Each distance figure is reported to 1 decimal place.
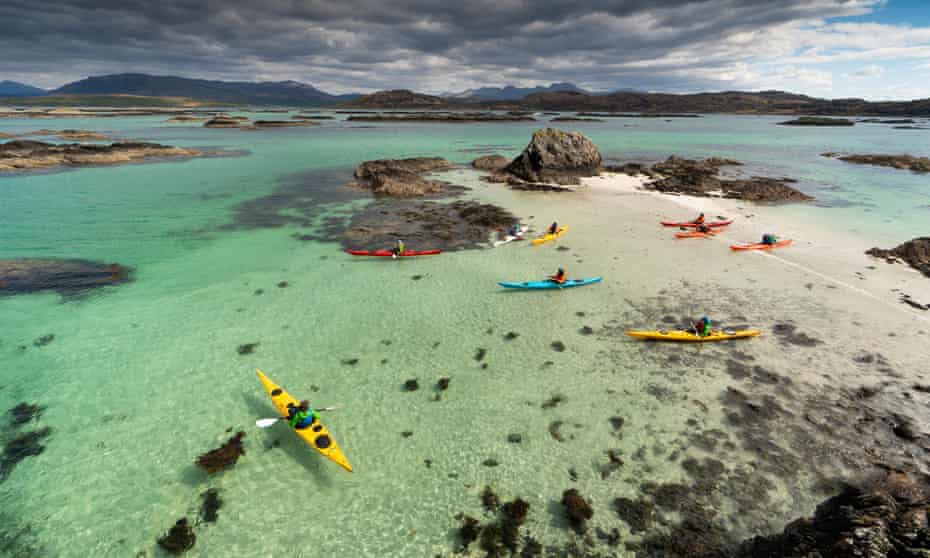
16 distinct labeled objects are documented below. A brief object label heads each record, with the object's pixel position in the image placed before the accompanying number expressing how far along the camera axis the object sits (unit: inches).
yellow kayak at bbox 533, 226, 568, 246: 1111.0
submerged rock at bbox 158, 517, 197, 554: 363.0
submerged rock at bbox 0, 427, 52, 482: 437.7
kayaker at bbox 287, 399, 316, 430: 461.4
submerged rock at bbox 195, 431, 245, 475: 441.1
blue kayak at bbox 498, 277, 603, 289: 834.8
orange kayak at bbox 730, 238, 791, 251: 1042.7
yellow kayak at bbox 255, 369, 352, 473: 432.8
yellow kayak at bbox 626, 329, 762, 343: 649.0
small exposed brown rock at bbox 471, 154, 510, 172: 2293.1
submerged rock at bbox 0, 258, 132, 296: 817.5
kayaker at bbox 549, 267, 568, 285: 836.6
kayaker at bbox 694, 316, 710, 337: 644.1
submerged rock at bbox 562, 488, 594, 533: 385.7
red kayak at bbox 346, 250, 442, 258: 995.3
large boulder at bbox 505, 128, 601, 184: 2006.6
